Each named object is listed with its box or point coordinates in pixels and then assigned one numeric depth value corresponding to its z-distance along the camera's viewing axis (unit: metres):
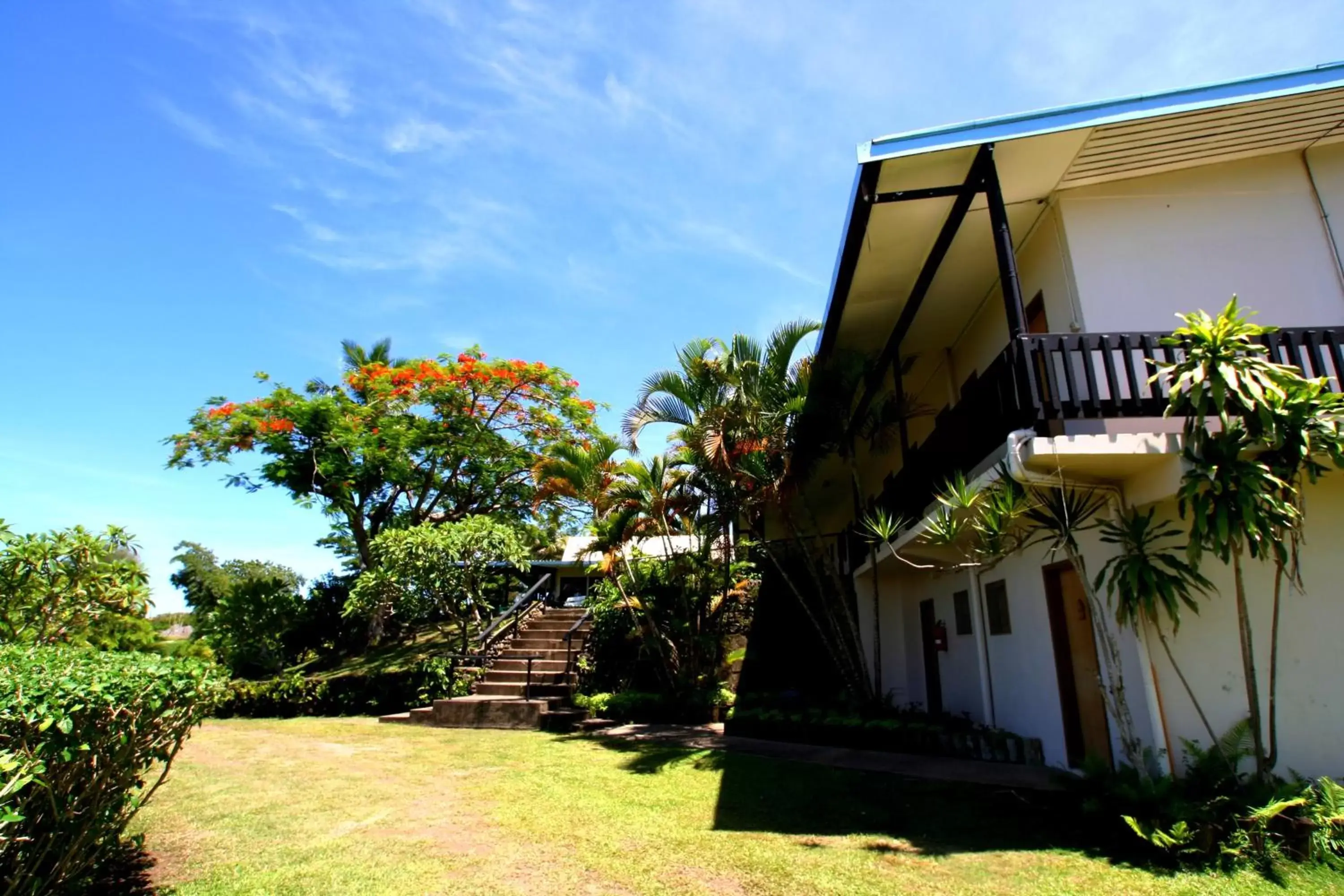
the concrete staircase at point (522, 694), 11.37
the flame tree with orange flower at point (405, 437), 18.20
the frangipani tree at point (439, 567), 13.54
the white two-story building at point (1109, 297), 5.29
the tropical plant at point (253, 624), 16.17
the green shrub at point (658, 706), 11.41
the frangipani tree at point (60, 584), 5.37
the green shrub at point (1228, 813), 4.02
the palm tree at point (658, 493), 11.45
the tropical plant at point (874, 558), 8.70
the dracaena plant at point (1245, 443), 4.39
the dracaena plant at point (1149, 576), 4.88
